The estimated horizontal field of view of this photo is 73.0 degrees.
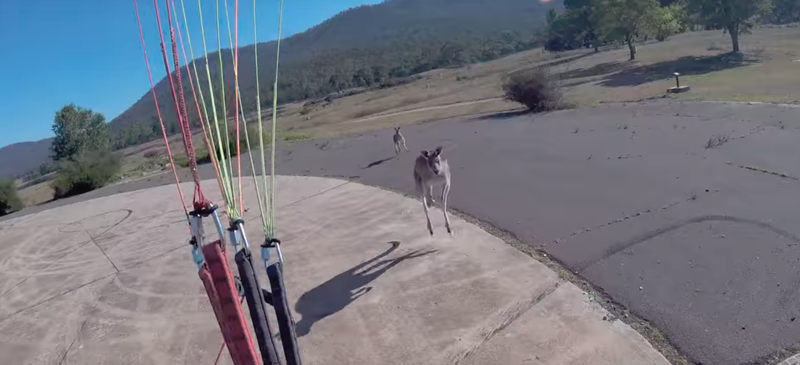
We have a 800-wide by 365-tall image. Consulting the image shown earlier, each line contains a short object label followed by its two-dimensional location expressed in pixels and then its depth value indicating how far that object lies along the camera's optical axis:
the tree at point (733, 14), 40.19
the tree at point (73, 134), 38.88
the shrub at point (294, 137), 28.27
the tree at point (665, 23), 46.25
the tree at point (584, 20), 72.72
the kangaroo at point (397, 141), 17.83
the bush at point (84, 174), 23.20
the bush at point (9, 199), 22.91
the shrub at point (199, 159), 24.01
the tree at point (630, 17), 46.34
